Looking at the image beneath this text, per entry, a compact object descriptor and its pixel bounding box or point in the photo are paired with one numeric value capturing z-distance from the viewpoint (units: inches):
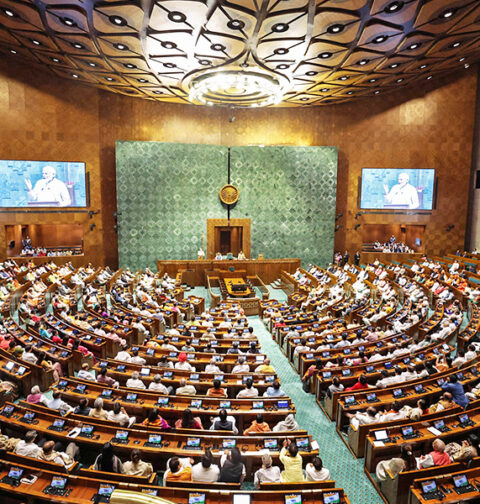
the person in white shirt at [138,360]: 324.5
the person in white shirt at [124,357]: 327.3
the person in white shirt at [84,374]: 285.0
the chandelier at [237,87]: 658.8
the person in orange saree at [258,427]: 221.6
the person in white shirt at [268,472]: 180.2
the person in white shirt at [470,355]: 314.0
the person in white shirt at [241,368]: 309.7
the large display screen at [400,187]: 934.4
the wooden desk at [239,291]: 648.2
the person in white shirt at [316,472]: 176.7
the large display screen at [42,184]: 783.1
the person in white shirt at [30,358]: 308.3
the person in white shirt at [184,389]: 267.9
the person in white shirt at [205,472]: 174.1
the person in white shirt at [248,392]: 265.5
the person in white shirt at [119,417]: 224.4
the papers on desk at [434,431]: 211.3
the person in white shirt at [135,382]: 274.5
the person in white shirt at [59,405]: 236.4
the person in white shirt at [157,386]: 267.1
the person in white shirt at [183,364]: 311.4
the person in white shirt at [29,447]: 187.8
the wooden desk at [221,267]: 808.9
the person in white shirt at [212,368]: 310.7
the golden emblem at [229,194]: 909.8
